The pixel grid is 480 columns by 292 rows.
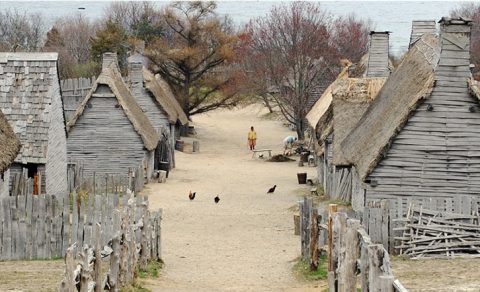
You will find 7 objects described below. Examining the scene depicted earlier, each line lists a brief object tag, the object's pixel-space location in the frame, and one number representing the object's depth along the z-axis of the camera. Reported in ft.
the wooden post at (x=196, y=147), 218.83
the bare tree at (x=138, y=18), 311.06
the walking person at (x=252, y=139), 222.07
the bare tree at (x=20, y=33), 296.14
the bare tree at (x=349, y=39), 280.04
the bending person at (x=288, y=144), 211.12
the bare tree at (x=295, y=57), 227.81
